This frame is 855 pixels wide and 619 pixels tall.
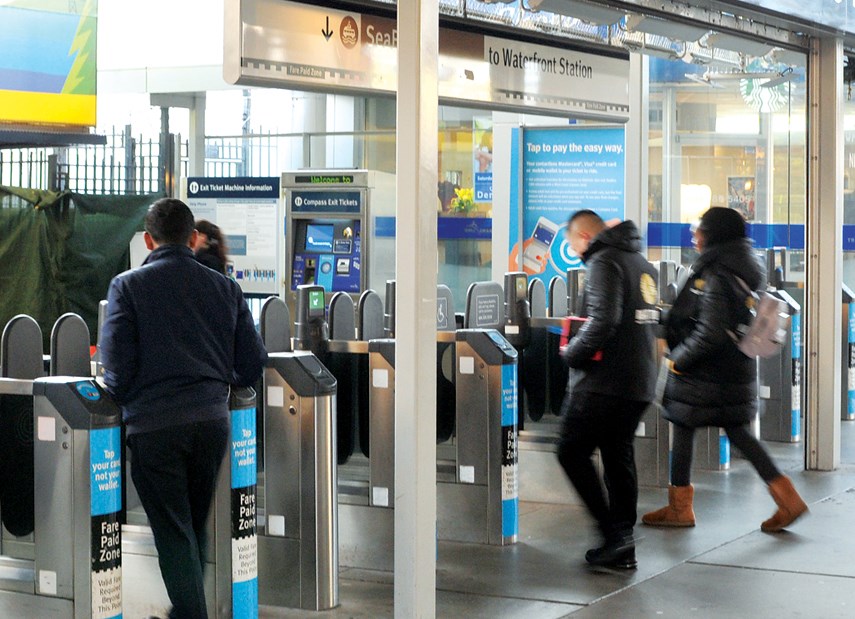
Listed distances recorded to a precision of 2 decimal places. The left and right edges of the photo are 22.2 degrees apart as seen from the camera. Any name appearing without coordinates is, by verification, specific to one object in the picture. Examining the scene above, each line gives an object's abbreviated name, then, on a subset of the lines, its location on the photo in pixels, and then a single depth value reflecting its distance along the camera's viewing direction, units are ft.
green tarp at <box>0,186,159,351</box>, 55.49
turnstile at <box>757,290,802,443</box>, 52.51
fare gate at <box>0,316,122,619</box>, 23.43
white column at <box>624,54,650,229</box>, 57.88
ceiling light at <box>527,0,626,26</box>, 36.23
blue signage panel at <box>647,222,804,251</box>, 66.43
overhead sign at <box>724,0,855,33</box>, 40.04
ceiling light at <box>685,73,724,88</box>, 65.08
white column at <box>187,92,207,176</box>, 80.46
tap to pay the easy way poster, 59.97
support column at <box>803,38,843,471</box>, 44.17
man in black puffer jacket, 31.18
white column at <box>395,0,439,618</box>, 24.06
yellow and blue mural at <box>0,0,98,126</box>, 48.87
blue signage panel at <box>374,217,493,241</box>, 70.45
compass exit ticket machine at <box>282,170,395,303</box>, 55.86
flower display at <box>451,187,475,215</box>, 71.33
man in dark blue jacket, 23.62
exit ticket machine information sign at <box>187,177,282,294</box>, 59.09
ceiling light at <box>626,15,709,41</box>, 38.89
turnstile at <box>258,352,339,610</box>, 28.75
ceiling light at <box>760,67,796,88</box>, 60.60
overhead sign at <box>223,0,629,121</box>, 29.69
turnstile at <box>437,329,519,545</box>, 34.74
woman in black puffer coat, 34.07
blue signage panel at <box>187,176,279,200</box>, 59.09
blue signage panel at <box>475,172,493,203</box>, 70.03
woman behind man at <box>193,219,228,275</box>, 30.40
